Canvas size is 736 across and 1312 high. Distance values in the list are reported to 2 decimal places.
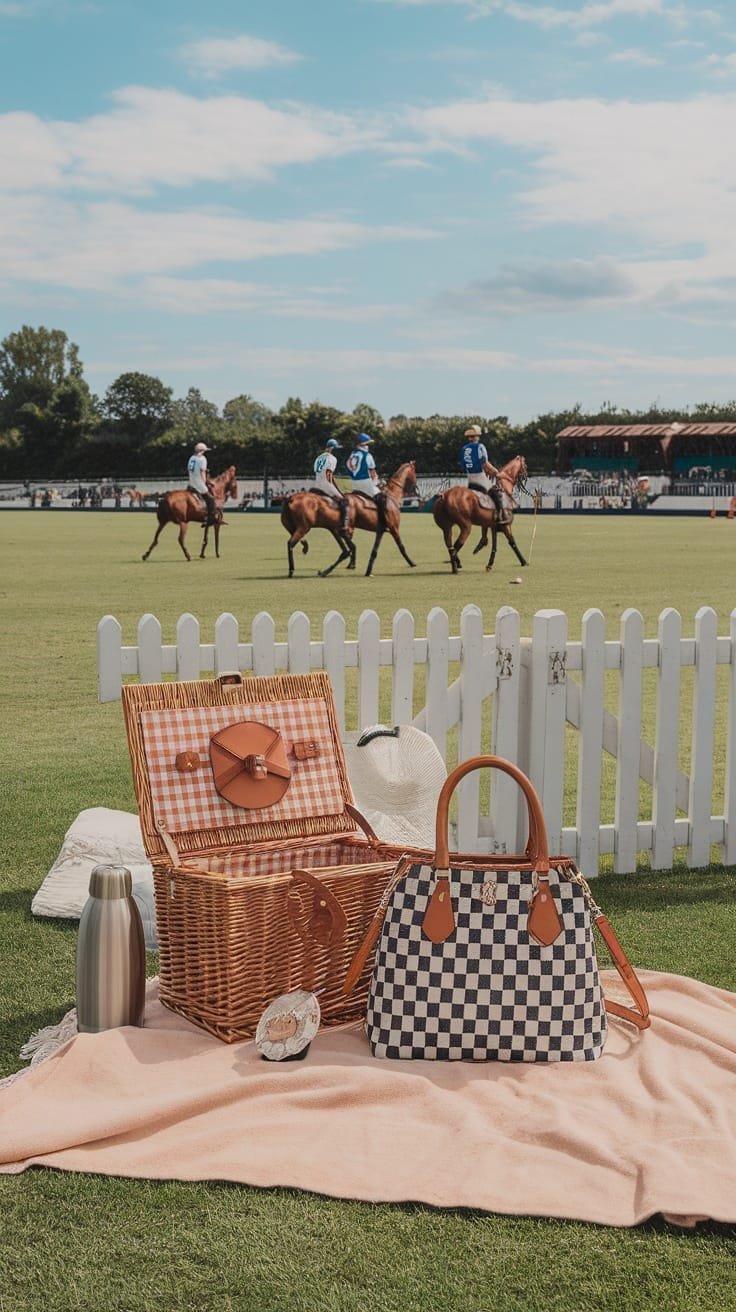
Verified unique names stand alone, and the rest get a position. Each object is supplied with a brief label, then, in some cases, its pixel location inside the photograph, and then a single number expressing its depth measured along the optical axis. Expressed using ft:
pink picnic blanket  10.70
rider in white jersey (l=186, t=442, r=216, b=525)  100.73
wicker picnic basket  13.51
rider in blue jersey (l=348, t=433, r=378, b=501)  84.38
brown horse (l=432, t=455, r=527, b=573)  85.35
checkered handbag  12.73
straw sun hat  18.26
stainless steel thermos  13.46
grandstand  264.31
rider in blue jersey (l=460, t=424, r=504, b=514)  83.71
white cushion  17.89
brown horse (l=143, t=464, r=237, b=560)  97.19
